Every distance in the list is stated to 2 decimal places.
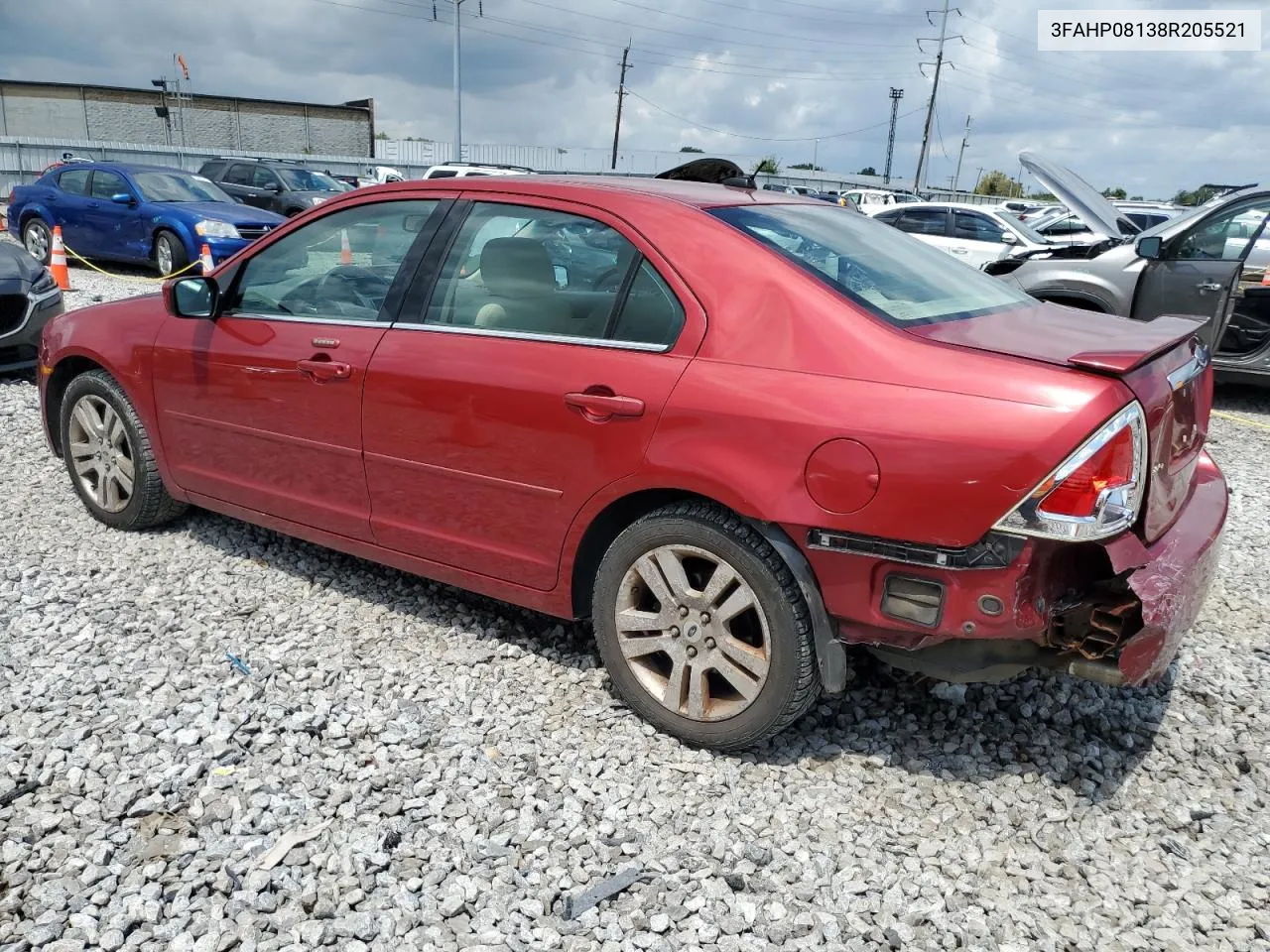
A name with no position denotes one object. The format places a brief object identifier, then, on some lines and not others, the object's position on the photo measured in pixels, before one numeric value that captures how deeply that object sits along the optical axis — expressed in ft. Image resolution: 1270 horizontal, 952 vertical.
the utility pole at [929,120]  192.75
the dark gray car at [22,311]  24.53
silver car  23.93
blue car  43.14
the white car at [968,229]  44.47
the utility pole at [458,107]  131.75
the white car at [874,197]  98.95
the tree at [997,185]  260.54
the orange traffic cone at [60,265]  39.04
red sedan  8.07
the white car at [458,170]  68.90
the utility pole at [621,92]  210.18
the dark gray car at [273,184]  60.37
